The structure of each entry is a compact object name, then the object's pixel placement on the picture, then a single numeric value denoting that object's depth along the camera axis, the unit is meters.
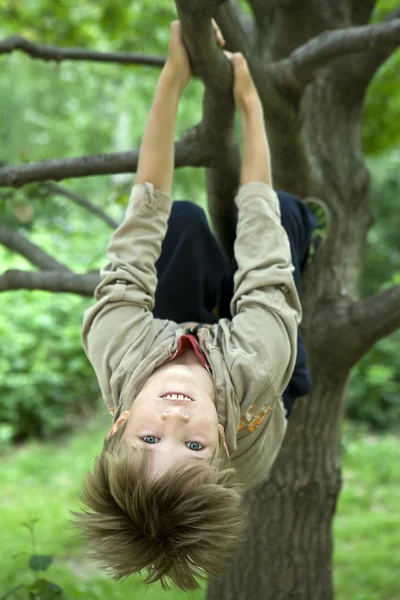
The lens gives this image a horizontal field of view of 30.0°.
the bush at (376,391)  7.03
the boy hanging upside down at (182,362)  1.78
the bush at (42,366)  6.41
